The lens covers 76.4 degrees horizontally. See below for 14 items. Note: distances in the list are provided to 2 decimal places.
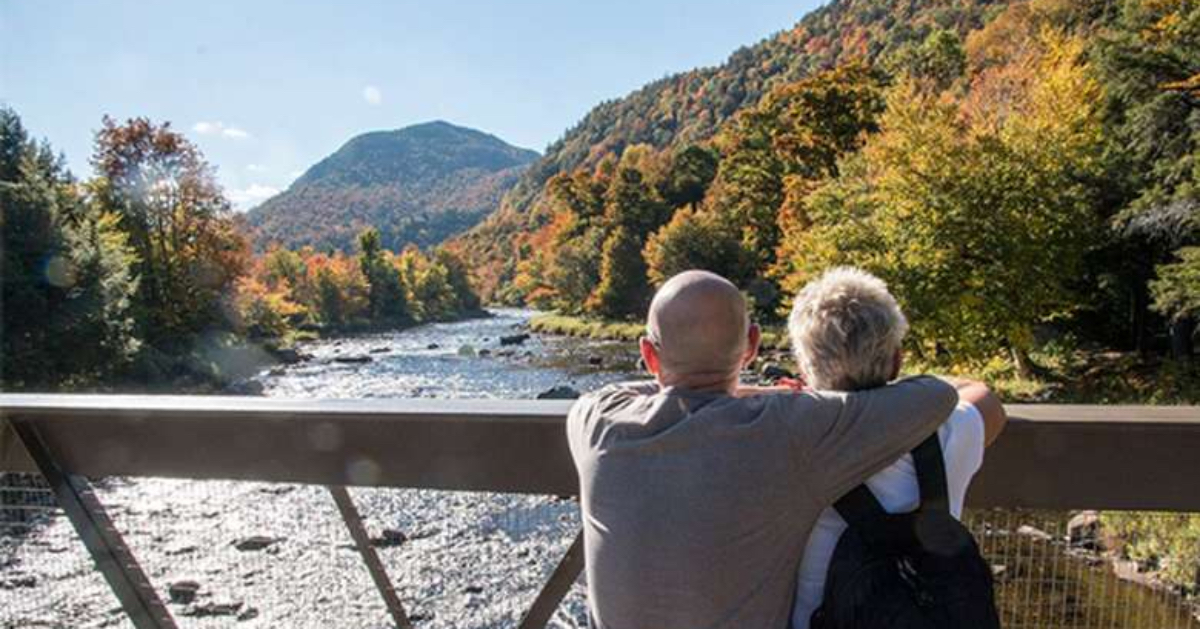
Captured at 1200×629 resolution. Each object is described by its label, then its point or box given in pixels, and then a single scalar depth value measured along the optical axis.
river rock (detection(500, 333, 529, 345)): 34.72
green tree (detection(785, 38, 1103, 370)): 14.20
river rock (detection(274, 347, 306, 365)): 28.38
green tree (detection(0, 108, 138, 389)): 14.72
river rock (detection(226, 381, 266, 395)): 21.25
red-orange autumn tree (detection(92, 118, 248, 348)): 26.41
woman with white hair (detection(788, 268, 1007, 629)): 1.12
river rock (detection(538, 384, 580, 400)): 17.26
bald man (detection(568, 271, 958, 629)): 1.08
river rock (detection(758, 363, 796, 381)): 20.62
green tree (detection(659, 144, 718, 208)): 49.97
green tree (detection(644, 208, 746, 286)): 36.56
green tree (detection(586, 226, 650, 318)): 41.78
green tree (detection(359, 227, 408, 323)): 50.78
